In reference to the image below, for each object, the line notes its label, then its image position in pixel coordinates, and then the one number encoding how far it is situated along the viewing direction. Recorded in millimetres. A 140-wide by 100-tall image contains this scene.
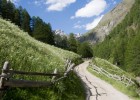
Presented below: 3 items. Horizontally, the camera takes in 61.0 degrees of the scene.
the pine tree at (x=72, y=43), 52293
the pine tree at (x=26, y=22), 40461
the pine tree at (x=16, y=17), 39602
